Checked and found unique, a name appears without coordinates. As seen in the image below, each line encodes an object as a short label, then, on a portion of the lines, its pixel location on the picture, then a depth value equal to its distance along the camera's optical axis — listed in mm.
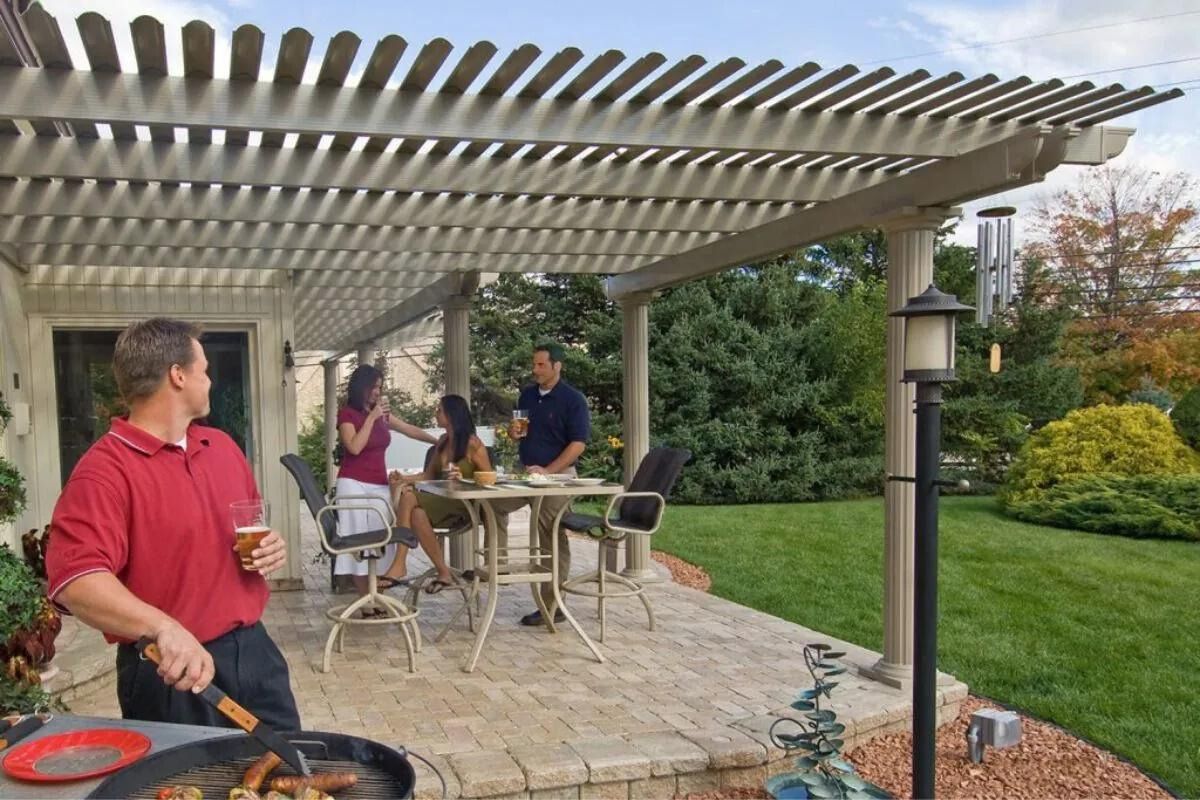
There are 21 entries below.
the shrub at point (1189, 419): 11406
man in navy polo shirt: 5488
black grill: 1497
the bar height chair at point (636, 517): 5141
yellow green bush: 10758
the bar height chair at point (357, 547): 4566
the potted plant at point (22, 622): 3125
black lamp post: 2891
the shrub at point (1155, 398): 14375
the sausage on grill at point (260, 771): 1520
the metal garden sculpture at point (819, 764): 2961
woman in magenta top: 5659
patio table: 4559
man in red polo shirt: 1734
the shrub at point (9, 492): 3657
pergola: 2990
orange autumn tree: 17047
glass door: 6320
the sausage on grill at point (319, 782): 1512
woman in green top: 5383
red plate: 1500
